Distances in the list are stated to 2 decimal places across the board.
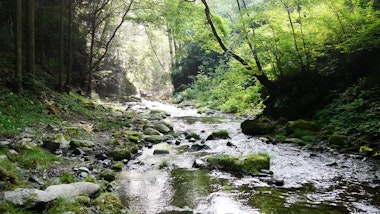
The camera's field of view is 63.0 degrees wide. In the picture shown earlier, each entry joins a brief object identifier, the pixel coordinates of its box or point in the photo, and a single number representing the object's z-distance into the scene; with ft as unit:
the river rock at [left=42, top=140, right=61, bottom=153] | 26.98
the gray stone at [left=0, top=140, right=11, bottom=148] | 21.61
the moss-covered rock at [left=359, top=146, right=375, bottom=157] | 27.12
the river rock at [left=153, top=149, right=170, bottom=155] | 33.40
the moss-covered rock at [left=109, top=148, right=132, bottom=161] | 29.71
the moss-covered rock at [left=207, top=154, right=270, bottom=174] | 25.05
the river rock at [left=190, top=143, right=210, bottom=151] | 35.23
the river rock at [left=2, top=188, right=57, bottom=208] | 13.44
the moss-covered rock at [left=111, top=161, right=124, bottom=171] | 26.71
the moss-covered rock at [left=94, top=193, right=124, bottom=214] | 16.55
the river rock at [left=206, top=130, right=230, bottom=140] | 40.70
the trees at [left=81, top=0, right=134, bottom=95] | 73.36
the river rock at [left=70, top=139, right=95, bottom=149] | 29.84
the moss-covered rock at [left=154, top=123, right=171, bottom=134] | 46.77
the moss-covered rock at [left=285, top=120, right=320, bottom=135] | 37.41
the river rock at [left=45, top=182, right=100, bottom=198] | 16.07
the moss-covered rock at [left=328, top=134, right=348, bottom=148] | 31.09
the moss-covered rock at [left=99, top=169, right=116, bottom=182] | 23.13
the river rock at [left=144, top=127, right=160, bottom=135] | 44.56
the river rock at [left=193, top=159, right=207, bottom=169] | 27.42
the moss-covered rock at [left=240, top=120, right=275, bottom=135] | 42.22
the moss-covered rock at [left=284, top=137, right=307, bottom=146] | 34.57
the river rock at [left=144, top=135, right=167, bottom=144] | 40.04
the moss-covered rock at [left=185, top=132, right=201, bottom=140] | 42.04
